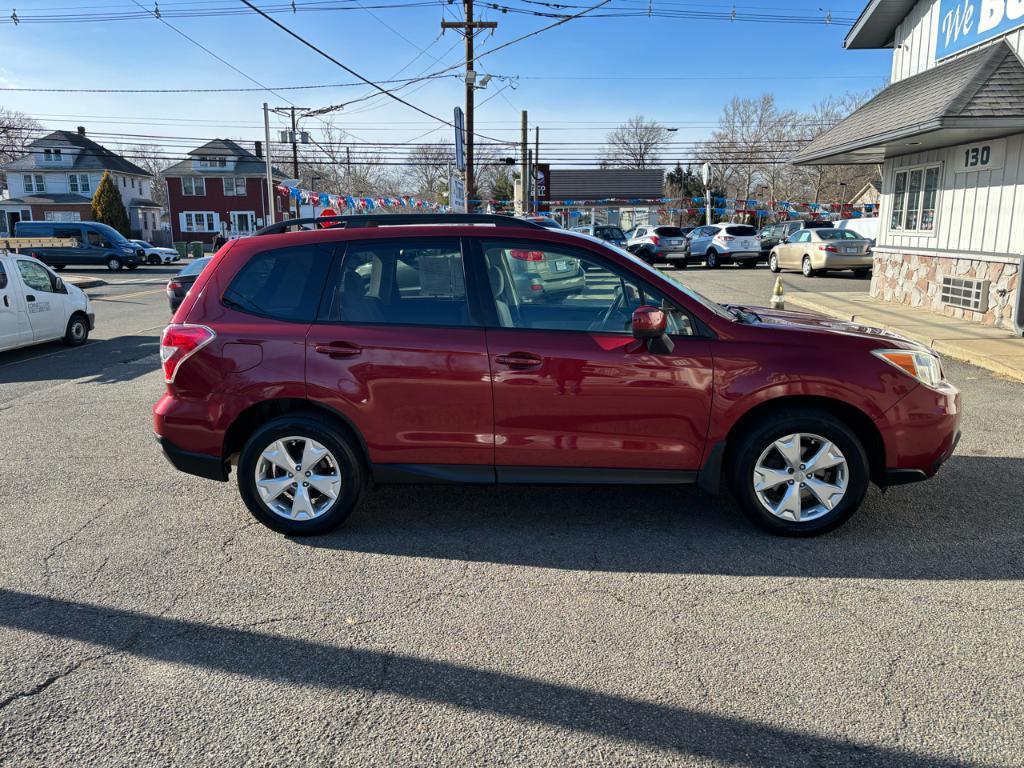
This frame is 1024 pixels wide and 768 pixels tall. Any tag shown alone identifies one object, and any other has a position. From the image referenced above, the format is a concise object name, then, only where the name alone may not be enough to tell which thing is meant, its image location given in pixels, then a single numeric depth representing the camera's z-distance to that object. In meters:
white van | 10.85
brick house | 59.19
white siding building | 10.75
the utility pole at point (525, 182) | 43.98
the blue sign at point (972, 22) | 11.16
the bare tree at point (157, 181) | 94.68
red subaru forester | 4.16
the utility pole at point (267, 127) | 38.68
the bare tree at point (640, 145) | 82.69
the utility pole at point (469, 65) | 24.30
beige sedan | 22.31
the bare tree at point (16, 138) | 68.12
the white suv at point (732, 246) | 28.19
